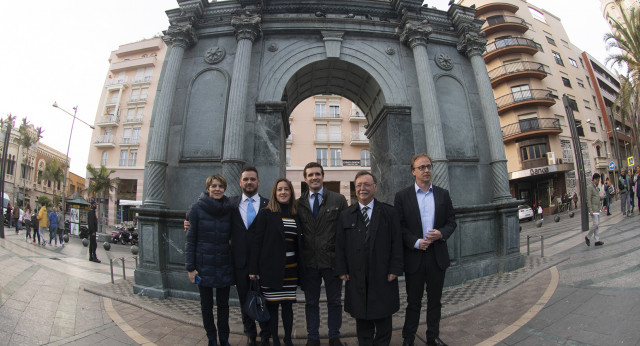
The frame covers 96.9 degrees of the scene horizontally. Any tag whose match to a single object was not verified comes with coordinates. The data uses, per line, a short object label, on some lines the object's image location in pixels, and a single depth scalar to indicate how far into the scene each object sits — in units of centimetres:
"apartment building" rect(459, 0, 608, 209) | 2555
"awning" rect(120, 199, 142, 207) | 3169
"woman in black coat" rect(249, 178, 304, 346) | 338
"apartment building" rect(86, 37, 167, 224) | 3381
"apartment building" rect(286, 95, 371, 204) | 2958
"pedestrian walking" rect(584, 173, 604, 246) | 707
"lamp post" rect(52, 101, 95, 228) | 2338
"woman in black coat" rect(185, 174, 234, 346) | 355
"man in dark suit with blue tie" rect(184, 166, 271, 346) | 363
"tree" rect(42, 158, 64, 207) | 4066
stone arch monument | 644
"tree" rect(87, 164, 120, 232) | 2894
